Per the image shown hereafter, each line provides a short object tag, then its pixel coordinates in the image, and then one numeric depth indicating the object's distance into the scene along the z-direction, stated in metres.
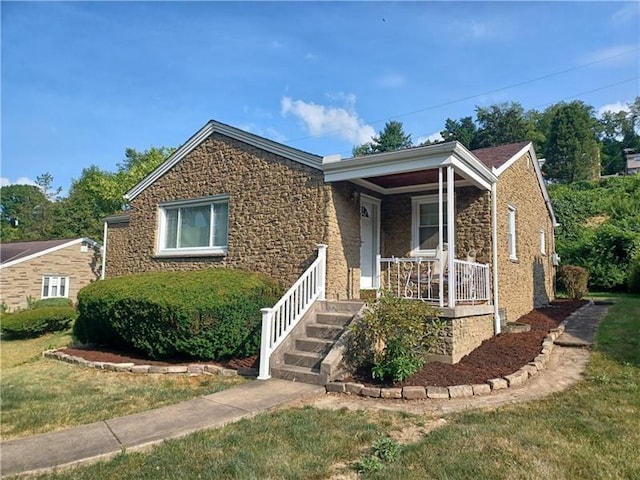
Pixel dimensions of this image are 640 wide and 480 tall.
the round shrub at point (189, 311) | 7.46
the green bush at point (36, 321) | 12.95
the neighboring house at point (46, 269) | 18.86
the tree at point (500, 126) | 43.27
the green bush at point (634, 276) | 18.06
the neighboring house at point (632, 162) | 46.94
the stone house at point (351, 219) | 8.07
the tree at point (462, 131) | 44.34
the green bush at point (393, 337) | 6.00
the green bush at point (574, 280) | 16.67
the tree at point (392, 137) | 42.38
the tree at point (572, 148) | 40.59
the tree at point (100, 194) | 37.28
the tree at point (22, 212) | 44.75
